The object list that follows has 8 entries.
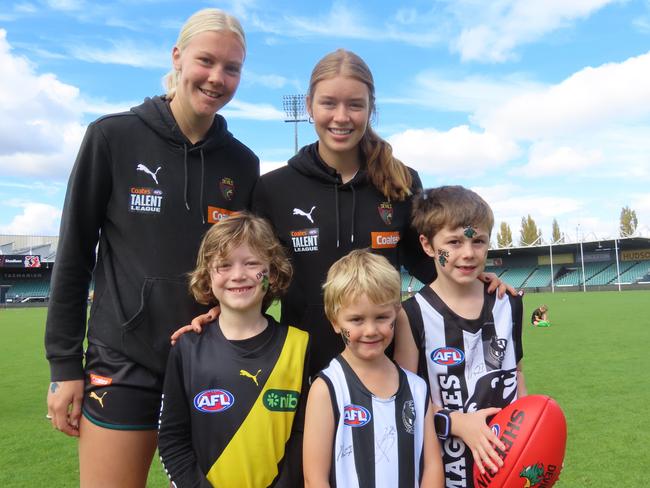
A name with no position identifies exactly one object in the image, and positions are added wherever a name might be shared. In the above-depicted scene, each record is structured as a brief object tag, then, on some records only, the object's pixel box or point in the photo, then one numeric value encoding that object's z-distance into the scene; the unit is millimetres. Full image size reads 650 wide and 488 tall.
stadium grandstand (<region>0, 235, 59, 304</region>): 46250
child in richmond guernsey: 2082
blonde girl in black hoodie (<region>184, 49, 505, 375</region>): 2441
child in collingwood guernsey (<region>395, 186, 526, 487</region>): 2299
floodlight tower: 40469
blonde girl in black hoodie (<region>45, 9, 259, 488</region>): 2205
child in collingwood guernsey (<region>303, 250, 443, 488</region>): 2035
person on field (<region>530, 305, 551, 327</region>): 15477
